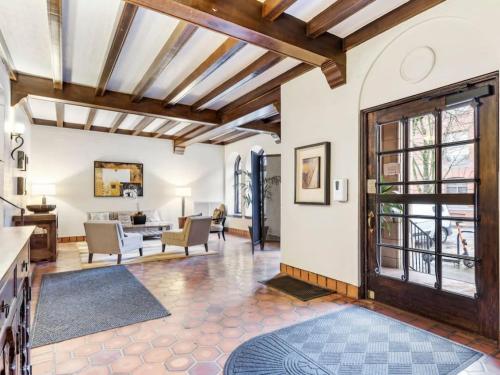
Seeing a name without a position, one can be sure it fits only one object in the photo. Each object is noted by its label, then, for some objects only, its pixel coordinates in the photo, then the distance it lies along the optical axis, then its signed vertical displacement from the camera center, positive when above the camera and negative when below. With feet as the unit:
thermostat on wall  11.46 +0.06
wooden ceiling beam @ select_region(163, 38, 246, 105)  11.05 +5.42
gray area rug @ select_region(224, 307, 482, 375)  6.79 -4.08
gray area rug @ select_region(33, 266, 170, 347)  8.93 -4.13
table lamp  23.18 +0.23
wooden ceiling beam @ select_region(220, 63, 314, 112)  13.36 +5.56
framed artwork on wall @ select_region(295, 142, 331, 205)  12.29 +0.78
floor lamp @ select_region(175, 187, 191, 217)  29.05 +0.02
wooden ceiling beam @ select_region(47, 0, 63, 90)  8.65 +5.43
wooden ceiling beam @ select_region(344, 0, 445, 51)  8.96 +5.67
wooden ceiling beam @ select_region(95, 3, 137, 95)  8.95 +5.43
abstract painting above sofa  26.50 +1.27
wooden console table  17.07 -2.67
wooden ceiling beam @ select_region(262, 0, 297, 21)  8.47 +5.46
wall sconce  15.12 +3.08
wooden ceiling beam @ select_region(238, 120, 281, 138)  21.87 +5.00
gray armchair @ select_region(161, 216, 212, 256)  19.24 -2.81
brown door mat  11.53 -4.06
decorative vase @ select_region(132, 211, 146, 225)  24.85 -2.24
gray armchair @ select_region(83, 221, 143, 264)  16.75 -2.63
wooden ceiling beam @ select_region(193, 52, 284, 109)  12.25 +5.49
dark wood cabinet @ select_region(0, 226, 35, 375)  3.67 -1.73
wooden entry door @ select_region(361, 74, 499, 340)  7.88 -0.40
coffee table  24.04 -3.01
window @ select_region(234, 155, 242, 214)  32.01 +0.76
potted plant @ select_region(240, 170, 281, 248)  24.90 +0.49
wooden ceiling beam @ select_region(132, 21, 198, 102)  10.03 +5.47
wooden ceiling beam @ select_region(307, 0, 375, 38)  8.75 +5.56
